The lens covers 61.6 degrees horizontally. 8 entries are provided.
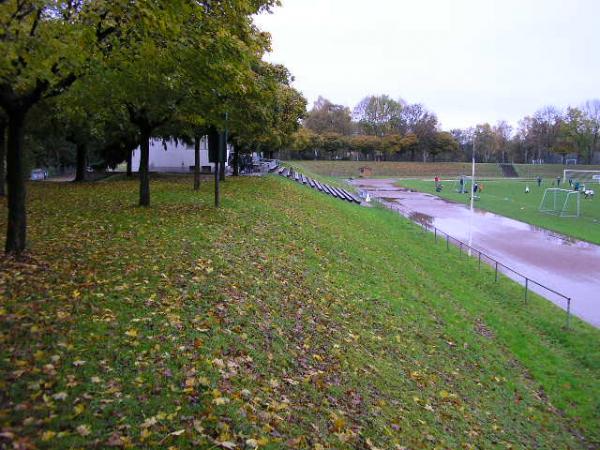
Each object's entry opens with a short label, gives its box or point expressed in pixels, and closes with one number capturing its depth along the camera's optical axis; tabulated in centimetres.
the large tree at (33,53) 775
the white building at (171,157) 4881
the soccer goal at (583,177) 7569
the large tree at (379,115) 12419
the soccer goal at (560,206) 4031
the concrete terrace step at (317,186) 3794
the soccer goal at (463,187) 5925
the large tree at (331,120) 11762
